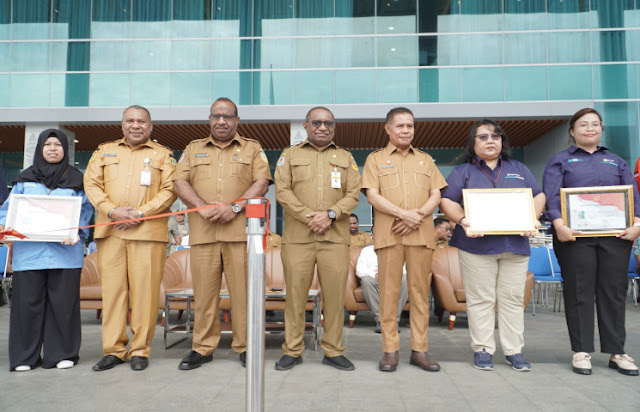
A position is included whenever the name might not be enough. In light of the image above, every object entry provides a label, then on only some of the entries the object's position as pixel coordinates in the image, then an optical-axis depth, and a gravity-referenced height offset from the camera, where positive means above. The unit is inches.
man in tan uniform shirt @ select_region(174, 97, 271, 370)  140.6 +2.9
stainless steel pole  78.8 -12.5
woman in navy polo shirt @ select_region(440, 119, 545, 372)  137.9 -8.5
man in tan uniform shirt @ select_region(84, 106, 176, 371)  138.7 -2.1
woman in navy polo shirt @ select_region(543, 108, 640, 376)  135.1 -7.7
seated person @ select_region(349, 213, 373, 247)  315.6 -2.7
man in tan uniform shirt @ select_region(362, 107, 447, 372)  137.3 +1.7
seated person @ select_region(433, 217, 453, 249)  283.6 -1.8
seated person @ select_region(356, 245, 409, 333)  221.1 -22.7
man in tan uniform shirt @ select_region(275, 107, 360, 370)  138.4 -1.4
